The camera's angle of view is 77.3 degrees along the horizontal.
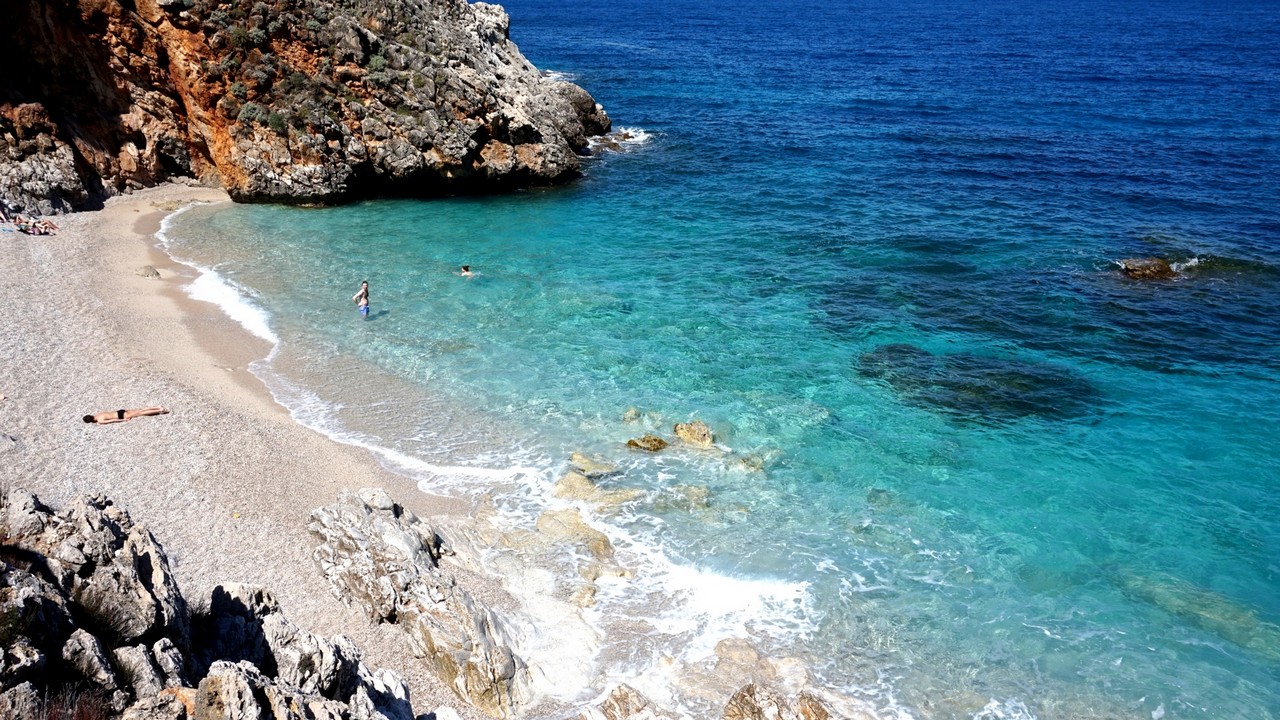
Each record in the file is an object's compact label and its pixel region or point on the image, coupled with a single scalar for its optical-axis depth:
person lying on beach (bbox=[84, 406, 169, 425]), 20.88
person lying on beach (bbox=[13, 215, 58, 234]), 34.59
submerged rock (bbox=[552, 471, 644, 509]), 19.77
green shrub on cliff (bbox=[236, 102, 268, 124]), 39.94
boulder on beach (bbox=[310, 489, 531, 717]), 13.87
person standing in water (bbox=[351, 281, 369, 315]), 29.39
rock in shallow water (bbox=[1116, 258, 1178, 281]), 32.66
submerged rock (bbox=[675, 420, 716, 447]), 22.27
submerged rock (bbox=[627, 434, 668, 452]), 21.95
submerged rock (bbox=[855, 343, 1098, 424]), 23.81
